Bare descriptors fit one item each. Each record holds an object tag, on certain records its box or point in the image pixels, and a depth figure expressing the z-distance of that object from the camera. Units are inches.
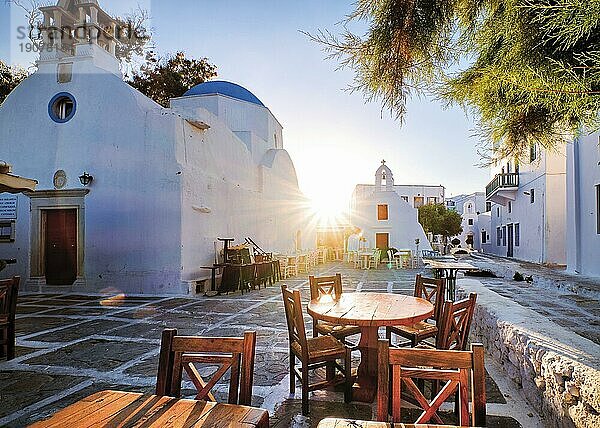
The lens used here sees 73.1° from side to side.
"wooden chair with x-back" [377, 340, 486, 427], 68.2
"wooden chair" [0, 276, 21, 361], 190.5
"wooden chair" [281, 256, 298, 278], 580.7
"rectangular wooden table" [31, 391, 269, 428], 62.4
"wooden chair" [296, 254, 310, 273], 677.9
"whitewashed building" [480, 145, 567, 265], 631.2
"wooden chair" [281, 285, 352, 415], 133.9
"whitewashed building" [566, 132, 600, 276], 405.4
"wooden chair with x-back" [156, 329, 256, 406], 78.7
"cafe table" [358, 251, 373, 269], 742.7
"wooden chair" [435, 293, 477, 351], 131.6
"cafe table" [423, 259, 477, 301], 313.0
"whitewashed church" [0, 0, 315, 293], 407.2
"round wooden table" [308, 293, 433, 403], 133.6
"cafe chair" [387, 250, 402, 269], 787.3
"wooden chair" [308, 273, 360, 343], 159.6
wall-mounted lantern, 418.9
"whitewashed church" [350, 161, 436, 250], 905.5
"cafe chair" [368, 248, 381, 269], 751.1
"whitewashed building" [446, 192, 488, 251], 1754.4
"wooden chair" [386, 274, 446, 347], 152.3
